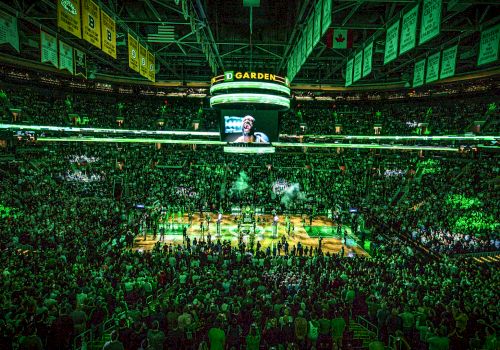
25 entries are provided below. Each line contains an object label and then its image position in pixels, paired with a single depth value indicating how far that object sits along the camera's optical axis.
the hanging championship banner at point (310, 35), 12.11
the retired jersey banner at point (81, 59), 15.05
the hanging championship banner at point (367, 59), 12.88
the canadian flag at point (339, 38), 15.05
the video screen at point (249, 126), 29.55
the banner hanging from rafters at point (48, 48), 10.66
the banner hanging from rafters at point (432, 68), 11.96
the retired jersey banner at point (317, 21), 10.95
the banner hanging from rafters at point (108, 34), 10.80
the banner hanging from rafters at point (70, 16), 8.39
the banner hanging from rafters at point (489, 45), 9.72
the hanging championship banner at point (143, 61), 14.76
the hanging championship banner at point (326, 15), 9.56
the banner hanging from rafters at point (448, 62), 11.20
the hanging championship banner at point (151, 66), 16.02
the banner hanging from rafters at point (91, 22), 9.59
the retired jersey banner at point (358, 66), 13.76
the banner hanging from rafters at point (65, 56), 11.76
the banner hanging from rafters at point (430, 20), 8.25
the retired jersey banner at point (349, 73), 14.85
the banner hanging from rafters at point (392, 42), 10.43
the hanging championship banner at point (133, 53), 13.48
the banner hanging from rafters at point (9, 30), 9.59
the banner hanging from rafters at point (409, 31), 9.31
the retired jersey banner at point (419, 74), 12.74
